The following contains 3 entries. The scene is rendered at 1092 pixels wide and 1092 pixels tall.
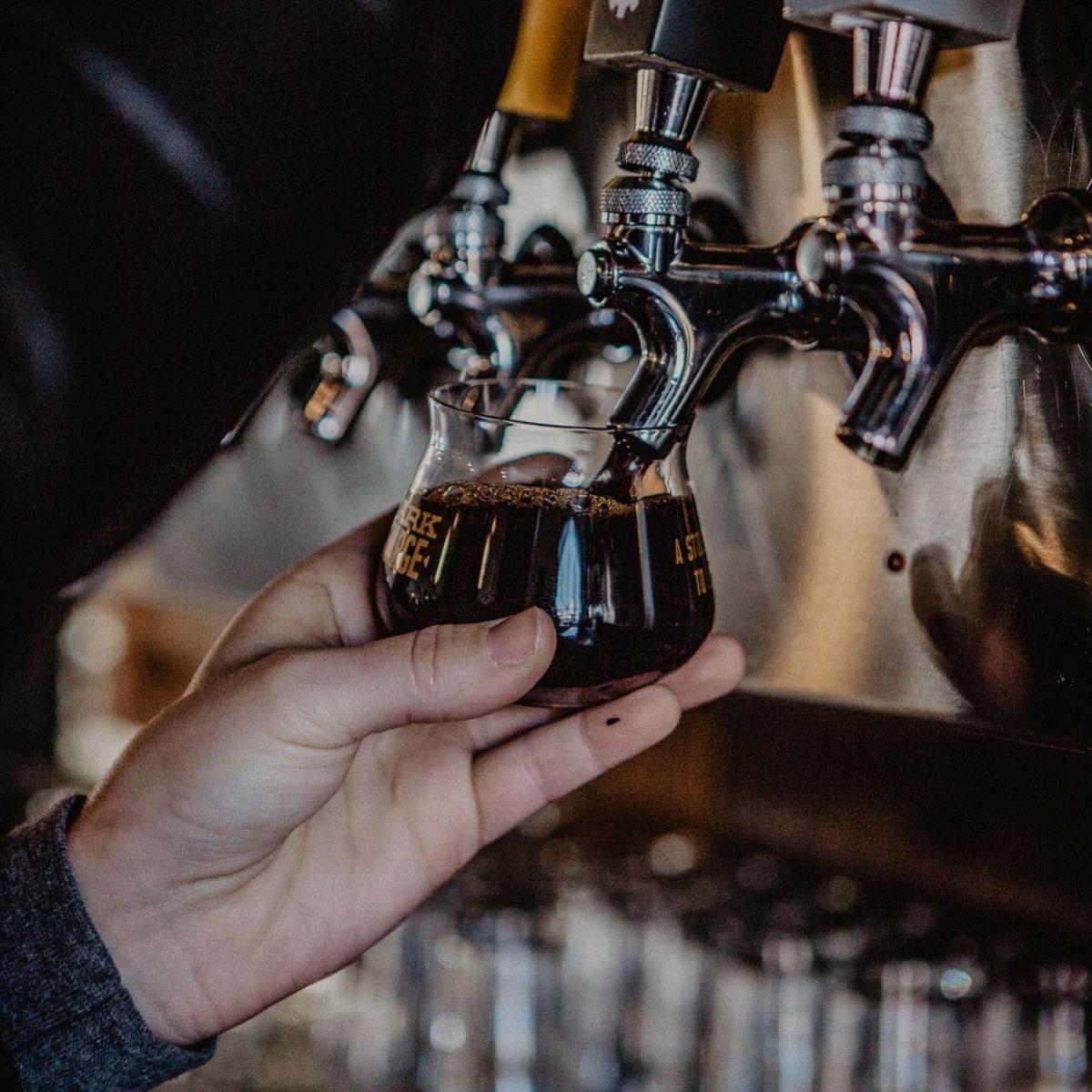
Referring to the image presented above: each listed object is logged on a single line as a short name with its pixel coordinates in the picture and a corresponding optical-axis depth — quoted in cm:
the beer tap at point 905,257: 62
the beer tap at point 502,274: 94
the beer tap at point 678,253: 70
